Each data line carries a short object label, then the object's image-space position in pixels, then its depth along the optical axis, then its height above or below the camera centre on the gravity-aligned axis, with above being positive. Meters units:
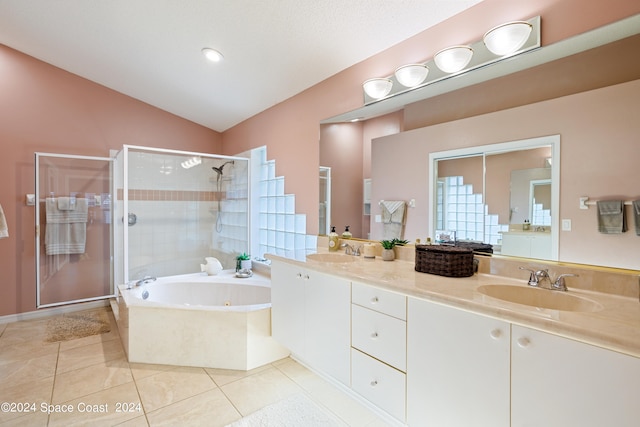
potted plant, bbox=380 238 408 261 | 2.09 -0.26
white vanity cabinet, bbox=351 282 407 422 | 1.44 -0.70
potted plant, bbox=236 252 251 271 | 3.44 -0.62
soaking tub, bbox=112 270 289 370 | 2.31 -0.99
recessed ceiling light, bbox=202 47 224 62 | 2.57 +1.37
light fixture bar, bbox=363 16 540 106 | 1.49 +0.86
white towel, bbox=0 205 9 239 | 2.40 -0.15
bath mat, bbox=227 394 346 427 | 1.73 -1.24
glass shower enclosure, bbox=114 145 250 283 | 3.15 -0.02
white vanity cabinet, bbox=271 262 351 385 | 1.75 -0.70
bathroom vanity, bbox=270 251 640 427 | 0.90 -0.54
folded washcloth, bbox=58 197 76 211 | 3.38 +0.06
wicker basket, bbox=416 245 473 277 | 1.59 -0.27
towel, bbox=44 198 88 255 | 3.34 -0.23
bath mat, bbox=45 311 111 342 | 2.88 -1.22
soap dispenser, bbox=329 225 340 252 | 2.55 -0.28
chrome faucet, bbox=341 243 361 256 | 2.37 -0.32
